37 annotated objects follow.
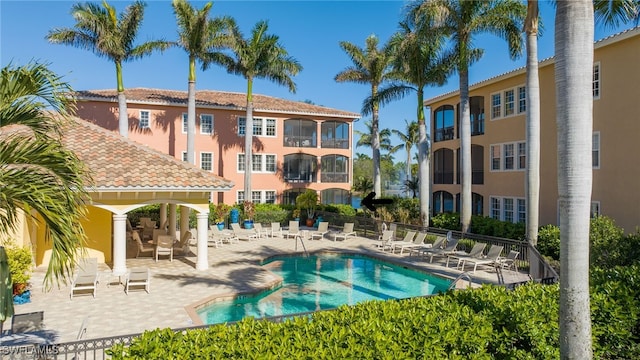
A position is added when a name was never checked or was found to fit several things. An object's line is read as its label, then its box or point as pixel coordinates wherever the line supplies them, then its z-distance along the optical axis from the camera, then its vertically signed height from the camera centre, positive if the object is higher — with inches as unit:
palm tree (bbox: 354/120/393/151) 2510.6 +297.5
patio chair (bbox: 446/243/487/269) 661.2 -115.5
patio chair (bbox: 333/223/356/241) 984.3 -116.7
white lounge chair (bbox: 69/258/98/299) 492.1 -117.9
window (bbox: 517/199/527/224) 951.0 -60.0
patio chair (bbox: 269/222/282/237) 1060.0 -120.4
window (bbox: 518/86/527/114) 950.4 +205.6
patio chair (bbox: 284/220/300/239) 1003.9 -112.5
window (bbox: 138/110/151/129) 1320.1 +215.8
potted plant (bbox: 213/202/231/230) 1127.0 -84.5
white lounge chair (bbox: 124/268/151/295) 511.5 -120.7
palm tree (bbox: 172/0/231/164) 1148.5 +432.4
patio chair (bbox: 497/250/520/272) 623.8 -120.5
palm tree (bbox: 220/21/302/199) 1253.7 +396.2
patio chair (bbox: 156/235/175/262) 709.9 -107.8
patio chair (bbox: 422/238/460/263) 712.4 -117.6
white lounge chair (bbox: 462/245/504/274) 633.1 -117.1
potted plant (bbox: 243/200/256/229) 1167.1 -84.6
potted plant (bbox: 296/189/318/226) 1232.2 -53.1
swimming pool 494.3 -154.2
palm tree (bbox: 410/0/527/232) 789.2 +324.3
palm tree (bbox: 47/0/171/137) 1088.8 +413.2
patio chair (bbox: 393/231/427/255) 793.0 -116.4
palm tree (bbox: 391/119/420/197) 2301.9 +286.4
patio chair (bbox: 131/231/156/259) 732.3 -121.2
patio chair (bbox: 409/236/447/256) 746.6 -118.1
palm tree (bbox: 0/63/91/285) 202.2 +9.3
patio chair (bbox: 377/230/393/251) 847.4 -115.1
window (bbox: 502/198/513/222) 990.8 -58.7
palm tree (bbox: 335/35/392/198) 1253.7 +368.4
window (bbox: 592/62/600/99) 770.9 +202.3
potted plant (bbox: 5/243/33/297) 446.6 -91.8
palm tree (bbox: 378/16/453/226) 923.4 +282.3
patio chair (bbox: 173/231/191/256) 761.6 -117.6
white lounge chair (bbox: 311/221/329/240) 1018.9 -118.0
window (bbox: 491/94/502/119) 1037.2 +207.5
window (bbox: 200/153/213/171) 1393.9 +82.0
